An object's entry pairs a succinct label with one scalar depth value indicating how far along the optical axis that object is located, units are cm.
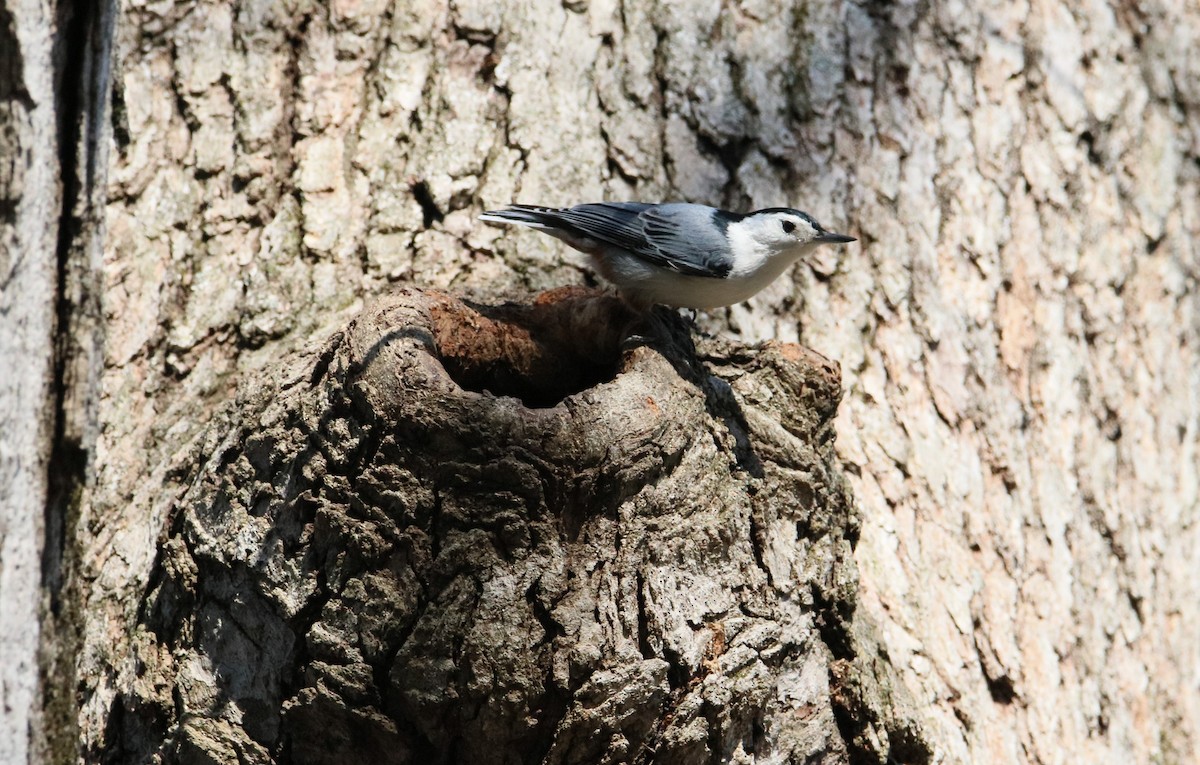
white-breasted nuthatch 533
